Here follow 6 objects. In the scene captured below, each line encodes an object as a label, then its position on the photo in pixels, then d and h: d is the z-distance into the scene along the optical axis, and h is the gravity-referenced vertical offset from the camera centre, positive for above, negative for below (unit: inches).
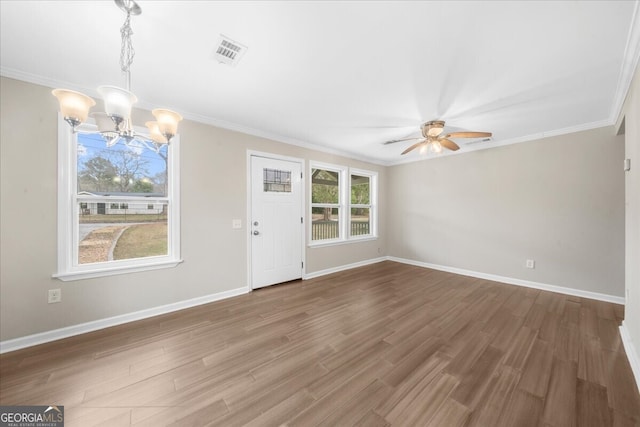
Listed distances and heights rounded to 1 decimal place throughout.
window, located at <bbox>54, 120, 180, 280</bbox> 89.1 +2.7
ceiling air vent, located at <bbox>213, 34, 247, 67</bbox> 65.7 +49.9
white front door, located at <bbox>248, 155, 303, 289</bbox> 139.9 -5.8
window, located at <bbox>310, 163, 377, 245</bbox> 177.8 +7.6
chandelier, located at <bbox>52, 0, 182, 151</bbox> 46.1 +22.6
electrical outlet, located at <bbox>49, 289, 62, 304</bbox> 85.7 -31.9
